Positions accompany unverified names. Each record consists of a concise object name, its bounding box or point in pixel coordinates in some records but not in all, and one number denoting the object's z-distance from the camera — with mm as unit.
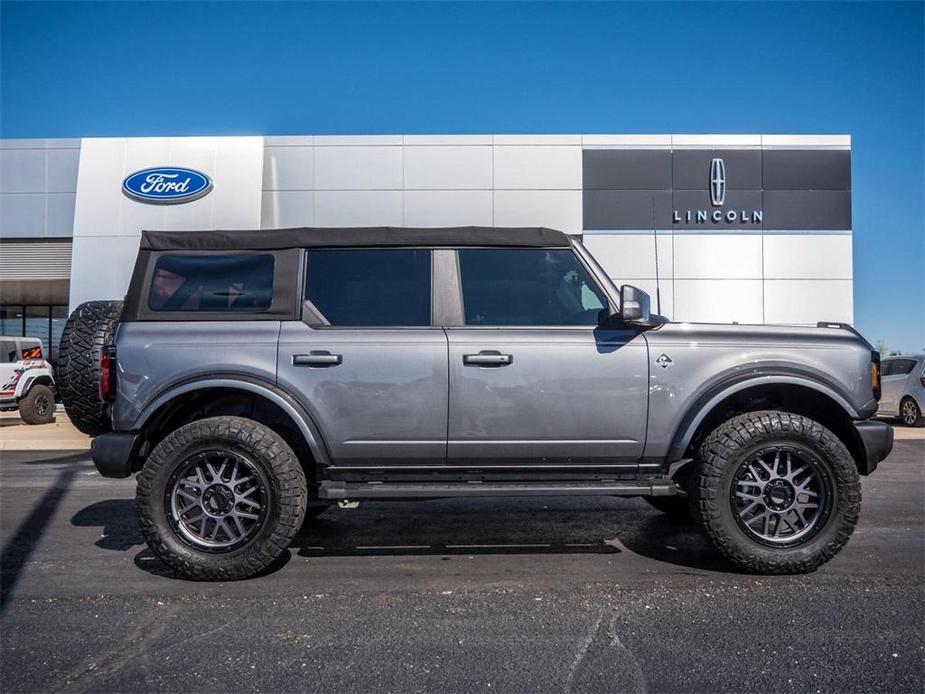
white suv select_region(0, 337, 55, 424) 14516
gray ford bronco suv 3996
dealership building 17625
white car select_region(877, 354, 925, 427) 13445
